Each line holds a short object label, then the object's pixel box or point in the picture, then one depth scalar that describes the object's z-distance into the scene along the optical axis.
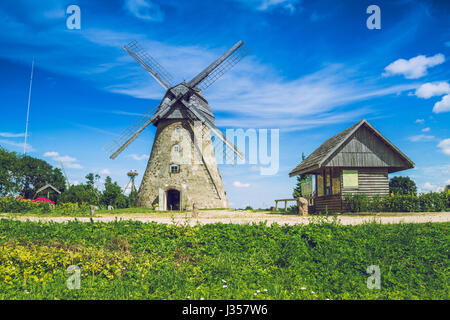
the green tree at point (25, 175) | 45.41
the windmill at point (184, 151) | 26.73
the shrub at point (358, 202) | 19.68
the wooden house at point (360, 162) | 21.12
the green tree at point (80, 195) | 29.50
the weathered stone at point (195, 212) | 18.67
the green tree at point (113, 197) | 32.44
